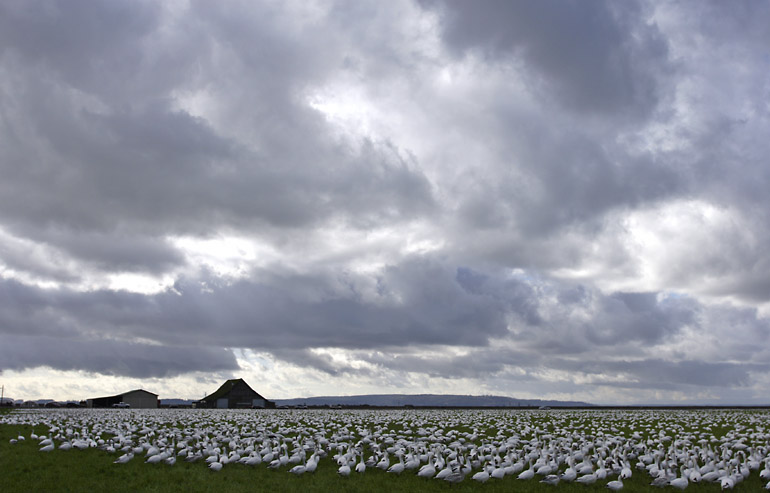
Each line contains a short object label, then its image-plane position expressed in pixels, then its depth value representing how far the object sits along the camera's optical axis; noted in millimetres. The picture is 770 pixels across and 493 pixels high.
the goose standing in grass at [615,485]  21281
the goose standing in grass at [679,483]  21641
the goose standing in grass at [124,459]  29000
